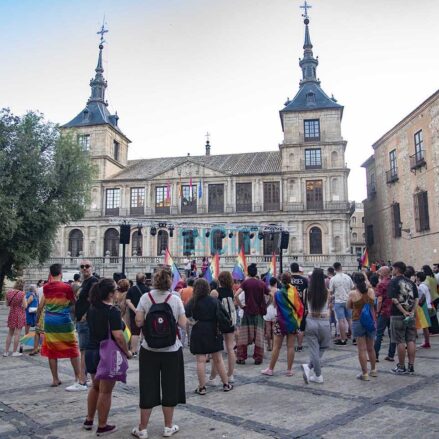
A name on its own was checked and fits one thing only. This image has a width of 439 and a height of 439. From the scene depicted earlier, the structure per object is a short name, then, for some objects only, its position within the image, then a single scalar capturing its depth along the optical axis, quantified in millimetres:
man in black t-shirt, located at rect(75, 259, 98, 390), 6442
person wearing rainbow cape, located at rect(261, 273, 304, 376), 6996
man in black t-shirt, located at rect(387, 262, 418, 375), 7016
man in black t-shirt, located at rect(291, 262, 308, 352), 8773
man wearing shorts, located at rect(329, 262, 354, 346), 9805
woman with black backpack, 4332
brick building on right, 25062
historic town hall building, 37531
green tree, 22217
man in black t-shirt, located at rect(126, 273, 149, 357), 8547
